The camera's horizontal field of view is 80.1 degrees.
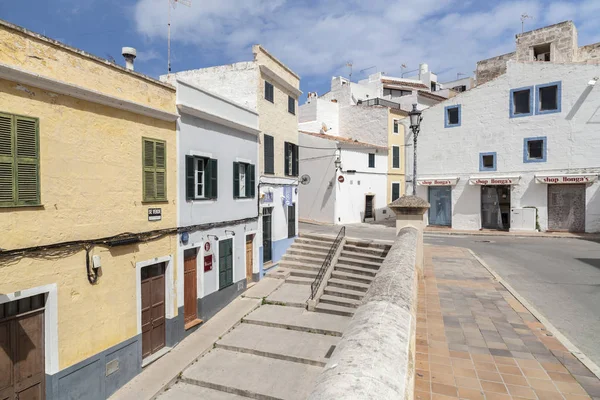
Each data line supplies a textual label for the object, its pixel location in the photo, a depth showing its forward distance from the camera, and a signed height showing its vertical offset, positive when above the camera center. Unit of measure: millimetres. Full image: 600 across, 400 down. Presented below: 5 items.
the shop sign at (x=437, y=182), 24505 +939
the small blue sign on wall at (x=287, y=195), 18438 +56
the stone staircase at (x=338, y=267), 13195 -3188
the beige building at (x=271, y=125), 16078 +3507
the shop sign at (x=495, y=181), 22344 +911
